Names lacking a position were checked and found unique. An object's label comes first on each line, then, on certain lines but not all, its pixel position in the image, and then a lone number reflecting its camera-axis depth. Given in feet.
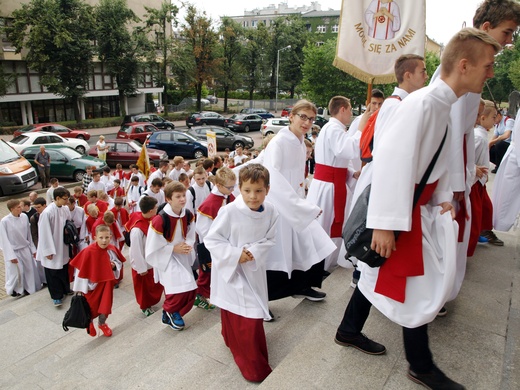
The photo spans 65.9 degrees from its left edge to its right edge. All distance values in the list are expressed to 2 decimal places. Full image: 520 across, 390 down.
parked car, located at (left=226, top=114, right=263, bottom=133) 103.35
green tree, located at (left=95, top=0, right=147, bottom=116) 102.12
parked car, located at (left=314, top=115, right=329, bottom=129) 99.35
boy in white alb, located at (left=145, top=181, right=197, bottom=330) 14.21
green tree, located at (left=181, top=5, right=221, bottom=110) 128.26
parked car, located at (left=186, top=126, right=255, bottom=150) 76.02
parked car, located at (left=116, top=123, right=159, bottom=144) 76.23
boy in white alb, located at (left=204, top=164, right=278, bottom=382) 10.20
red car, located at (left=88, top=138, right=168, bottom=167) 58.54
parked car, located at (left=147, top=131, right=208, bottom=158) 66.80
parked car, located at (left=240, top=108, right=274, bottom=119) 118.93
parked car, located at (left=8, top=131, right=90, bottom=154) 60.23
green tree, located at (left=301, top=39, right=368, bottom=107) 98.32
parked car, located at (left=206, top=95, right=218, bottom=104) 183.41
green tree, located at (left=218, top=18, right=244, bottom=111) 143.33
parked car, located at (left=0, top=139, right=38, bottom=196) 44.80
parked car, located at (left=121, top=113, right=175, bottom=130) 95.09
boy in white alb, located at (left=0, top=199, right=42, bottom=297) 22.61
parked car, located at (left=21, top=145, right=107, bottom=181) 51.49
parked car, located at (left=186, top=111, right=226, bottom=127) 105.60
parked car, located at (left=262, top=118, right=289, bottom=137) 87.71
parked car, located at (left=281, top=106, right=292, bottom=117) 113.36
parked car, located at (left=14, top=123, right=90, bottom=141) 77.15
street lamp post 154.05
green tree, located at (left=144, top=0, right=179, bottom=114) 115.99
